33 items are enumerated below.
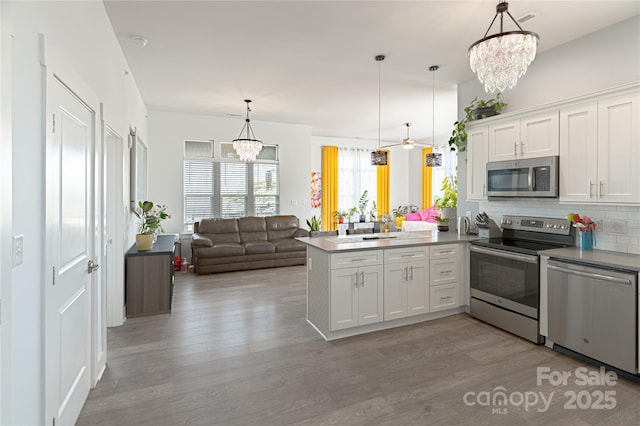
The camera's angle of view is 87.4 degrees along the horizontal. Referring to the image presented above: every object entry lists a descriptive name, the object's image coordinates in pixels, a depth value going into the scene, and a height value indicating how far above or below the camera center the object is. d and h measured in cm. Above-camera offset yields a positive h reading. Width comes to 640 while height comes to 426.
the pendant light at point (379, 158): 554 +88
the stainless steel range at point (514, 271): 320 -62
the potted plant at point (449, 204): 488 +10
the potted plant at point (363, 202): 1006 +25
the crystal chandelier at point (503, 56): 221 +106
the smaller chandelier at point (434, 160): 637 +99
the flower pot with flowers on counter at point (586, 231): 322 -19
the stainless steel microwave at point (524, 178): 332 +36
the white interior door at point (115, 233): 352 -25
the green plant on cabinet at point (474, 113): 408 +123
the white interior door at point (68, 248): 171 -23
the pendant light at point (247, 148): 598 +113
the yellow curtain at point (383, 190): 1041 +65
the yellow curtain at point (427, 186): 1024 +77
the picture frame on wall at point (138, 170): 449 +62
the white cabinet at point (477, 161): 403 +62
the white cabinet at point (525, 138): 333 +79
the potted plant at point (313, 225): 804 -35
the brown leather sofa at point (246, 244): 613 -66
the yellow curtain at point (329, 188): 962 +66
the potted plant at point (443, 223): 479 -17
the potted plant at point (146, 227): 411 -22
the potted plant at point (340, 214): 931 -10
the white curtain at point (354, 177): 999 +104
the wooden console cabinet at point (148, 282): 394 -86
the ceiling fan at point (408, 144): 620 +125
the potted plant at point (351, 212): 958 -4
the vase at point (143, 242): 410 -40
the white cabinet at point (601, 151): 276 +54
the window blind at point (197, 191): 720 +42
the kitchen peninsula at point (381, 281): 330 -75
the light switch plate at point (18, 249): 138 -17
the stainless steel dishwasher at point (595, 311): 250 -81
